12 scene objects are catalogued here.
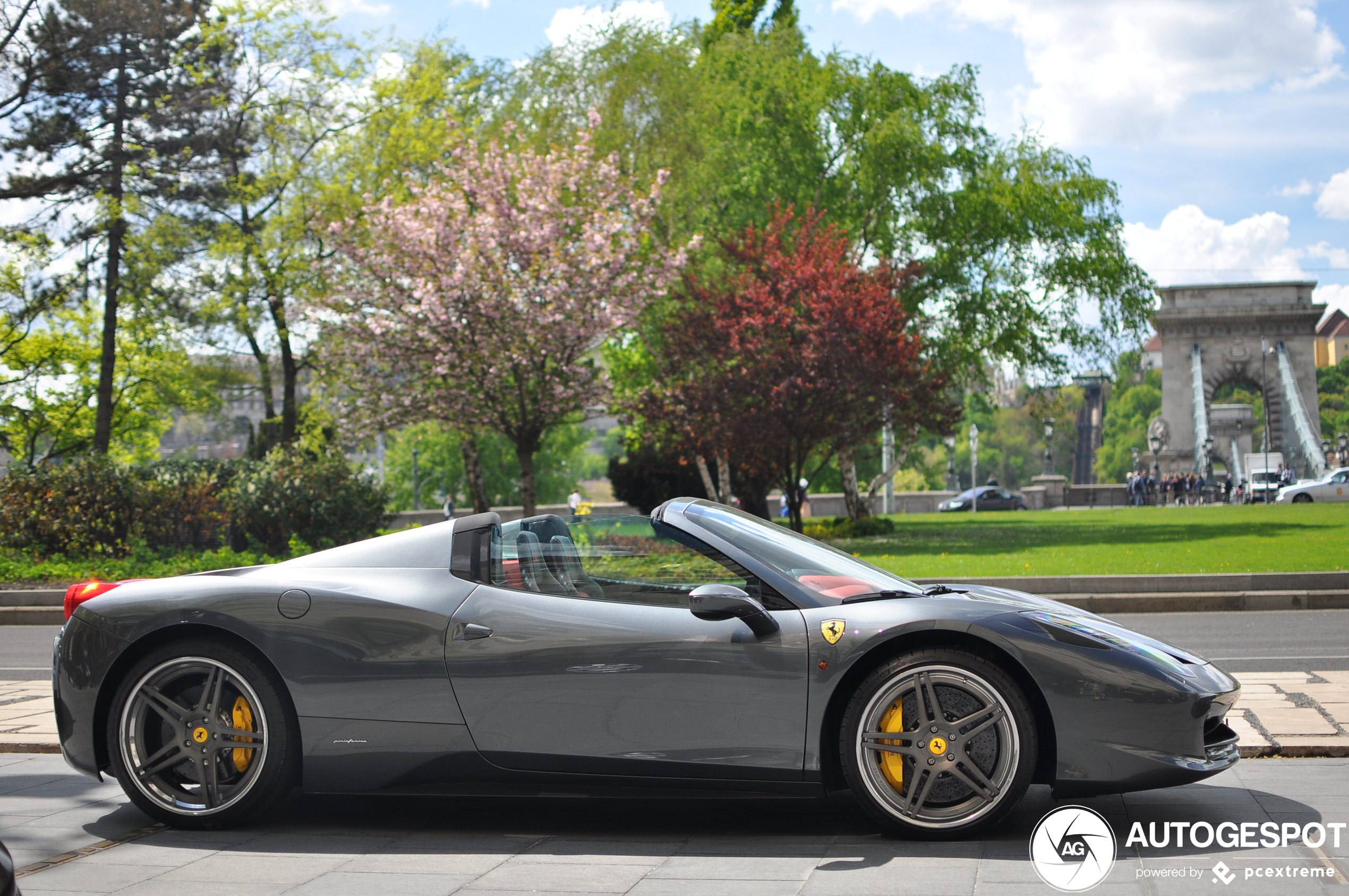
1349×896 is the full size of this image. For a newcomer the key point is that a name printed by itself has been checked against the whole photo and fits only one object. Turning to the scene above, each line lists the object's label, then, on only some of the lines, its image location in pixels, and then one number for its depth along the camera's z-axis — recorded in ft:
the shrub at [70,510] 61.36
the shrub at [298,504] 65.98
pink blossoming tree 73.31
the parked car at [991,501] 205.98
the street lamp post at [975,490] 194.33
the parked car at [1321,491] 156.76
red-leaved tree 72.13
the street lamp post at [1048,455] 169.09
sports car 12.87
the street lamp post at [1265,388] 238.97
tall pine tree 78.43
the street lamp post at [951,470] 220.84
